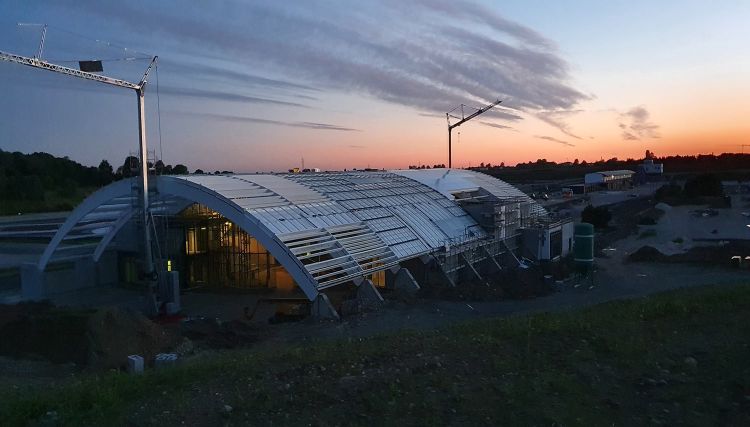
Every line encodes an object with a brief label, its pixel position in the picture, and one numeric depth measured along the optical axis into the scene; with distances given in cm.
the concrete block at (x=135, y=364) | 1290
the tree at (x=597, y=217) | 5403
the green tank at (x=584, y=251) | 3069
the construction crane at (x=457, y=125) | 6276
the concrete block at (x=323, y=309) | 2041
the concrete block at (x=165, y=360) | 1330
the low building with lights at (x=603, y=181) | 11031
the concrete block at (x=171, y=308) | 2328
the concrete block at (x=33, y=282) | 2645
